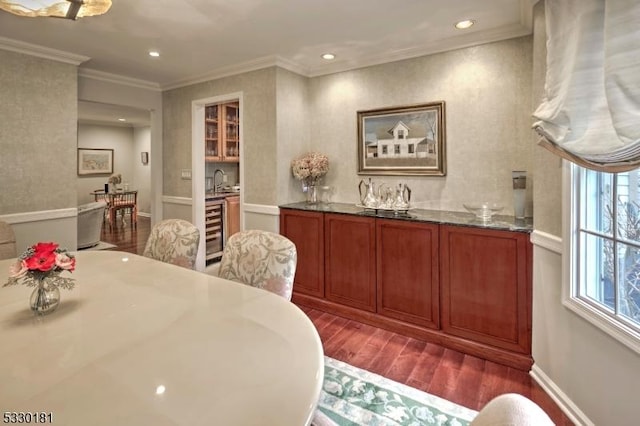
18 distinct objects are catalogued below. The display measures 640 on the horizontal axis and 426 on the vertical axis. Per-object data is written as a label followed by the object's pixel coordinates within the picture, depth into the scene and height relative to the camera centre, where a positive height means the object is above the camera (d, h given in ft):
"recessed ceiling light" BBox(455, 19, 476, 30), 8.79 +4.54
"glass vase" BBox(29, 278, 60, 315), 4.44 -1.21
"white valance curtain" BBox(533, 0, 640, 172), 4.32 +1.67
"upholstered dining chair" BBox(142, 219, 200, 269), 7.33 -0.85
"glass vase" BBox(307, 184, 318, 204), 12.85 +0.33
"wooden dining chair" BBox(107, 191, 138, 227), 27.11 -0.01
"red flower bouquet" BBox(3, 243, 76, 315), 4.33 -0.86
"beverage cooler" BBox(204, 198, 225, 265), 16.38 -1.18
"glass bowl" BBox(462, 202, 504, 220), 8.92 -0.19
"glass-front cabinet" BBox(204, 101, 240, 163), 17.13 +3.57
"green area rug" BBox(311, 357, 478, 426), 6.31 -3.87
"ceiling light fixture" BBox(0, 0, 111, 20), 5.50 +3.23
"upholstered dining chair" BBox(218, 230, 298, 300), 5.86 -1.02
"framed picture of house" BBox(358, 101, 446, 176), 10.58 +1.98
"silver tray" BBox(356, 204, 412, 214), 10.21 -0.22
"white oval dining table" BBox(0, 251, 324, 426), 2.58 -1.46
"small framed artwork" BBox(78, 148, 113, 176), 28.86 +3.63
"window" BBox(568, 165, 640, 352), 5.12 -0.77
